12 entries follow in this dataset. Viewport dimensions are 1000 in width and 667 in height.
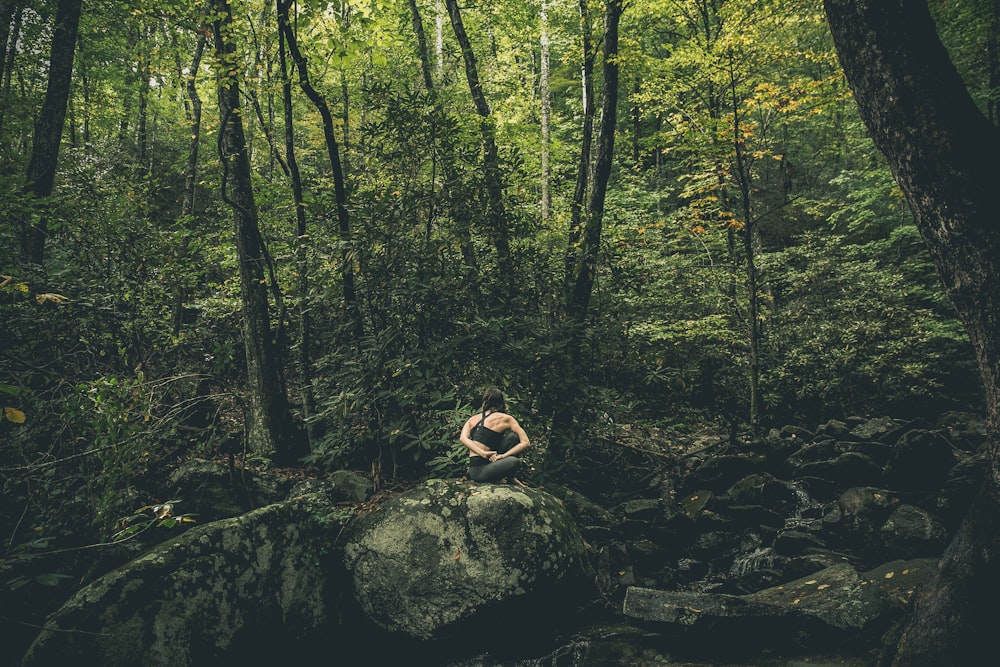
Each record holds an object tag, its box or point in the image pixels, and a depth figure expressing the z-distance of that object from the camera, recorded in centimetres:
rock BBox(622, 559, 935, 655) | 445
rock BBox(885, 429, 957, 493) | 781
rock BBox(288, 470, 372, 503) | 663
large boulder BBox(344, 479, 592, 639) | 509
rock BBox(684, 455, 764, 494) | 927
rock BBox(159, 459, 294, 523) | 629
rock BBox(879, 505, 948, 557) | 612
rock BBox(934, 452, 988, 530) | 643
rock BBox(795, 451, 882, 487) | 855
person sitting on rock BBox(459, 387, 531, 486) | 620
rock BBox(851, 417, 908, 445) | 988
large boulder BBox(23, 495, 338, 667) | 392
